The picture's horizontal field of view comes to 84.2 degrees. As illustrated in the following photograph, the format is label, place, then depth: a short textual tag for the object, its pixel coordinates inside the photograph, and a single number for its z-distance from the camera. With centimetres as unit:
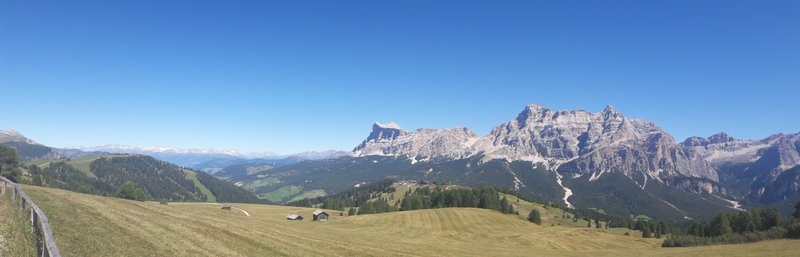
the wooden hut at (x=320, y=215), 15196
